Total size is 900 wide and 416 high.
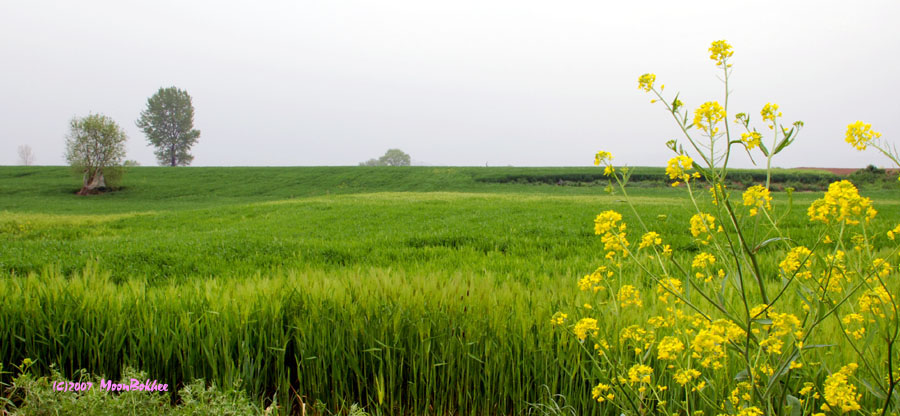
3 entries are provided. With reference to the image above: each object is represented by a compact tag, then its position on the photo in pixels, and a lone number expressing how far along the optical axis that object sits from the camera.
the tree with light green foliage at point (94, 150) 42.78
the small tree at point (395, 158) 125.44
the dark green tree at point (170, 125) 76.69
